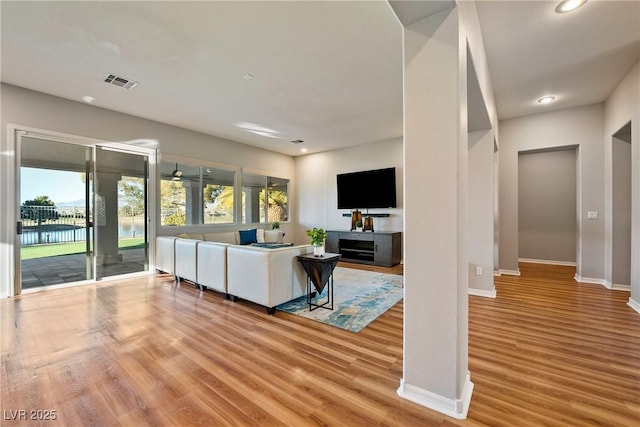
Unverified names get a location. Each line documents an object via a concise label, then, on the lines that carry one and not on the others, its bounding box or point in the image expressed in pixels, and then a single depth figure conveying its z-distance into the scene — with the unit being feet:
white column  4.99
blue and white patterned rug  9.54
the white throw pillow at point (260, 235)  20.30
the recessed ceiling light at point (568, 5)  7.38
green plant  10.72
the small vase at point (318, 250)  10.73
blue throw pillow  19.30
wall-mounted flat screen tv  20.67
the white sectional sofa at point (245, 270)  10.02
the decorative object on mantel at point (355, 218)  21.74
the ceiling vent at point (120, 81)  11.32
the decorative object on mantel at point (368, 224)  20.99
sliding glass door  12.83
